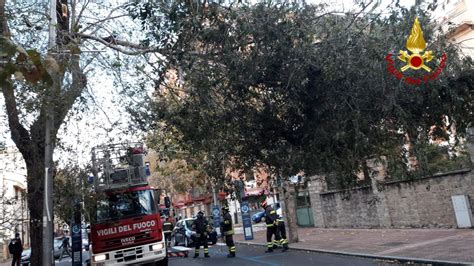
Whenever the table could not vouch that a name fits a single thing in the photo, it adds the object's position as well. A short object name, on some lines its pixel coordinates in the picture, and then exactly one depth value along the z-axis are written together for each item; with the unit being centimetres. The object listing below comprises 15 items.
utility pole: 839
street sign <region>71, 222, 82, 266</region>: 1573
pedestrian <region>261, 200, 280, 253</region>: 1670
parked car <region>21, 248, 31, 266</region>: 2361
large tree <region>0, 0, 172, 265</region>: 891
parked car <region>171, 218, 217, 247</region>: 2379
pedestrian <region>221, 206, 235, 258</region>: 1681
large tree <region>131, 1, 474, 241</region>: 732
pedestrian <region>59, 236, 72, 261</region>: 2842
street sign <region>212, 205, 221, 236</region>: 2744
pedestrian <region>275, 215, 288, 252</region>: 1677
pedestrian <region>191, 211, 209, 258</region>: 1761
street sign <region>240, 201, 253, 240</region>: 2267
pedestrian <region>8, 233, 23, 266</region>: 1961
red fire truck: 1328
